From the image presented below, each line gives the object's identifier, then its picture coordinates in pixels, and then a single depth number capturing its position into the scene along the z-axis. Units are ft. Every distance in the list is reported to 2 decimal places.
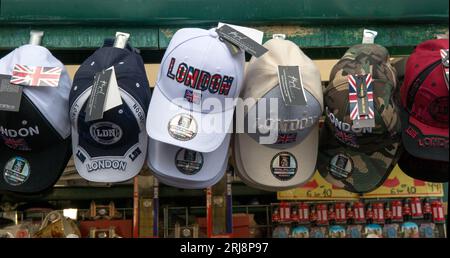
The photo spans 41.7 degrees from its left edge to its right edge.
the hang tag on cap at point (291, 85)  5.28
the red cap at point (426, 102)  5.39
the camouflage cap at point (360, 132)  5.47
